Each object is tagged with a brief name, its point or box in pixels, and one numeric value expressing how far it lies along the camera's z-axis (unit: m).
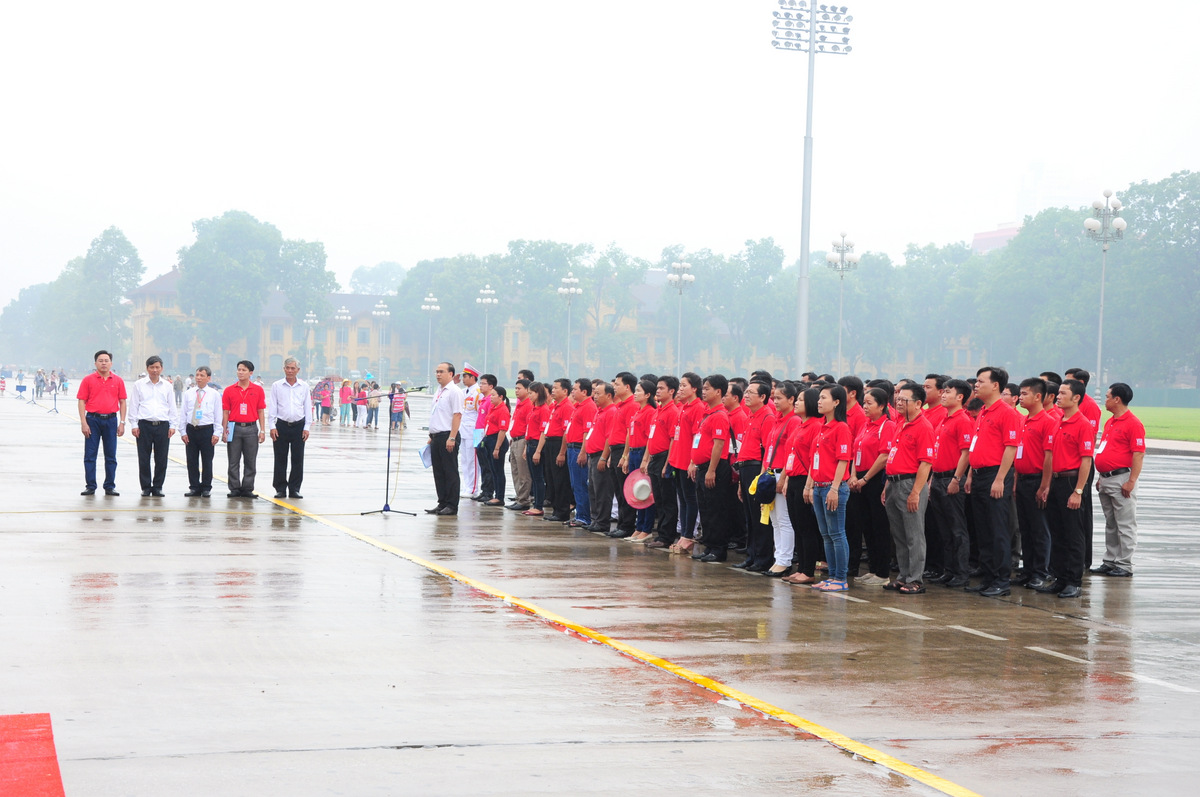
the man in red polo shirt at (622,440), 14.67
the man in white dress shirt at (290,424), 17.33
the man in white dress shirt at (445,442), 16.22
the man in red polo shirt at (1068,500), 11.21
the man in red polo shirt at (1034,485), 11.52
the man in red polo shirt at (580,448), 15.61
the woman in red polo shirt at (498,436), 17.42
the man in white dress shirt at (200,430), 17.44
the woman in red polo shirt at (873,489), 11.35
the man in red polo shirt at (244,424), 17.41
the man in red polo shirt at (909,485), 10.90
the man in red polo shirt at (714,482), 12.80
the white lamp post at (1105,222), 37.81
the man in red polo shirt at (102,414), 17.11
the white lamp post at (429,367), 127.32
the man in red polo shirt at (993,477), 11.09
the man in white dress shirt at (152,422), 17.20
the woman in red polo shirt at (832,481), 10.77
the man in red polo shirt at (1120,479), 12.55
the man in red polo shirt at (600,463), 14.96
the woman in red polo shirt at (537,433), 16.77
